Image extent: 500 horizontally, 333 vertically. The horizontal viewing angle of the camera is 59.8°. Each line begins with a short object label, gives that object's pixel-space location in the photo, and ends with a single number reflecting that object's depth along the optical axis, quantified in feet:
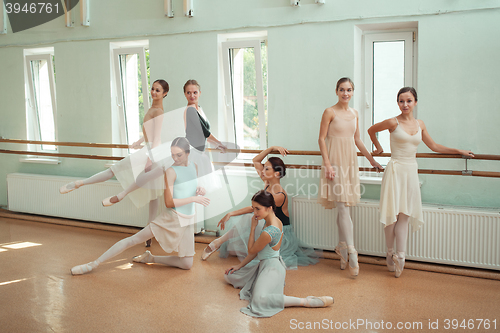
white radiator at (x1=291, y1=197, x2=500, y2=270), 10.78
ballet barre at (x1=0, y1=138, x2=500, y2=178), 10.75
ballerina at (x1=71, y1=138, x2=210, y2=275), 10.96
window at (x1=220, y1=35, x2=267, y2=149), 14.55
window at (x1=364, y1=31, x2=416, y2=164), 12.80
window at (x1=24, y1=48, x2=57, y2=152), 18.38
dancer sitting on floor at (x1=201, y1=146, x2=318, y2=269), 11.93
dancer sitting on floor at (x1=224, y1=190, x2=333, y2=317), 8.84
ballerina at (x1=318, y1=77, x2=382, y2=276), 11.07
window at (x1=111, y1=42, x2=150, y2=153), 16.44
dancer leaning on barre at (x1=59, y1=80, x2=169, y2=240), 12.86
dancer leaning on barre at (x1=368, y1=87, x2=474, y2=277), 10.54
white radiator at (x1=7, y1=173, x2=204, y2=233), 15.74
